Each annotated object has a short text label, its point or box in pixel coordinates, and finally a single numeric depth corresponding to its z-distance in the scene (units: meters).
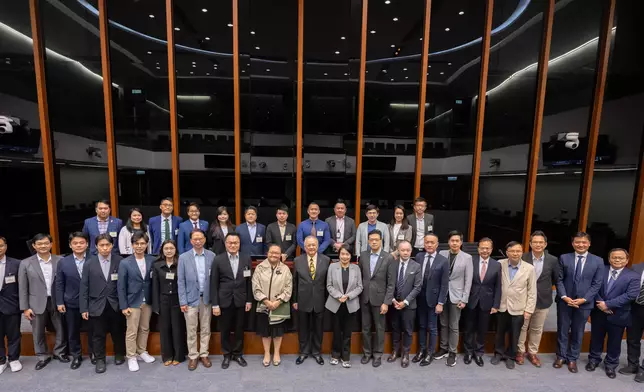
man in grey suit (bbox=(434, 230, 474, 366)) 3.31
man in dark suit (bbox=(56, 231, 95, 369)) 3.12
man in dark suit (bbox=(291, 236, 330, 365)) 3.29
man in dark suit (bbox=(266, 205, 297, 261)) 4.19
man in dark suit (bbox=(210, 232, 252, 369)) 3.21
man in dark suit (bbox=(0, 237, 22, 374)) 3.11
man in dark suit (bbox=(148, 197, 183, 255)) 4.24
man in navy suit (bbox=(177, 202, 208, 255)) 4.09
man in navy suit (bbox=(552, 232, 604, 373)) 3.33
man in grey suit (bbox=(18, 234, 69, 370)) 3.14
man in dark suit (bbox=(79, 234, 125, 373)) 3.10
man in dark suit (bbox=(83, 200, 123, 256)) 4.04
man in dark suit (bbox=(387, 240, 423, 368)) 3.28
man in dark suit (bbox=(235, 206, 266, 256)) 4.19
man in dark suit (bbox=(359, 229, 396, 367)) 3.29
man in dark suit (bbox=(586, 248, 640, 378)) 3.21
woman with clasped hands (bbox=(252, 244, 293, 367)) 3.19
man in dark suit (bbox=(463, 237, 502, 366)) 3.32
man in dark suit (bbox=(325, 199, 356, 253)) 4.46
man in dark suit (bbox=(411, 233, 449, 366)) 3.30
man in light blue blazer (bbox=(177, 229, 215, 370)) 3.17
